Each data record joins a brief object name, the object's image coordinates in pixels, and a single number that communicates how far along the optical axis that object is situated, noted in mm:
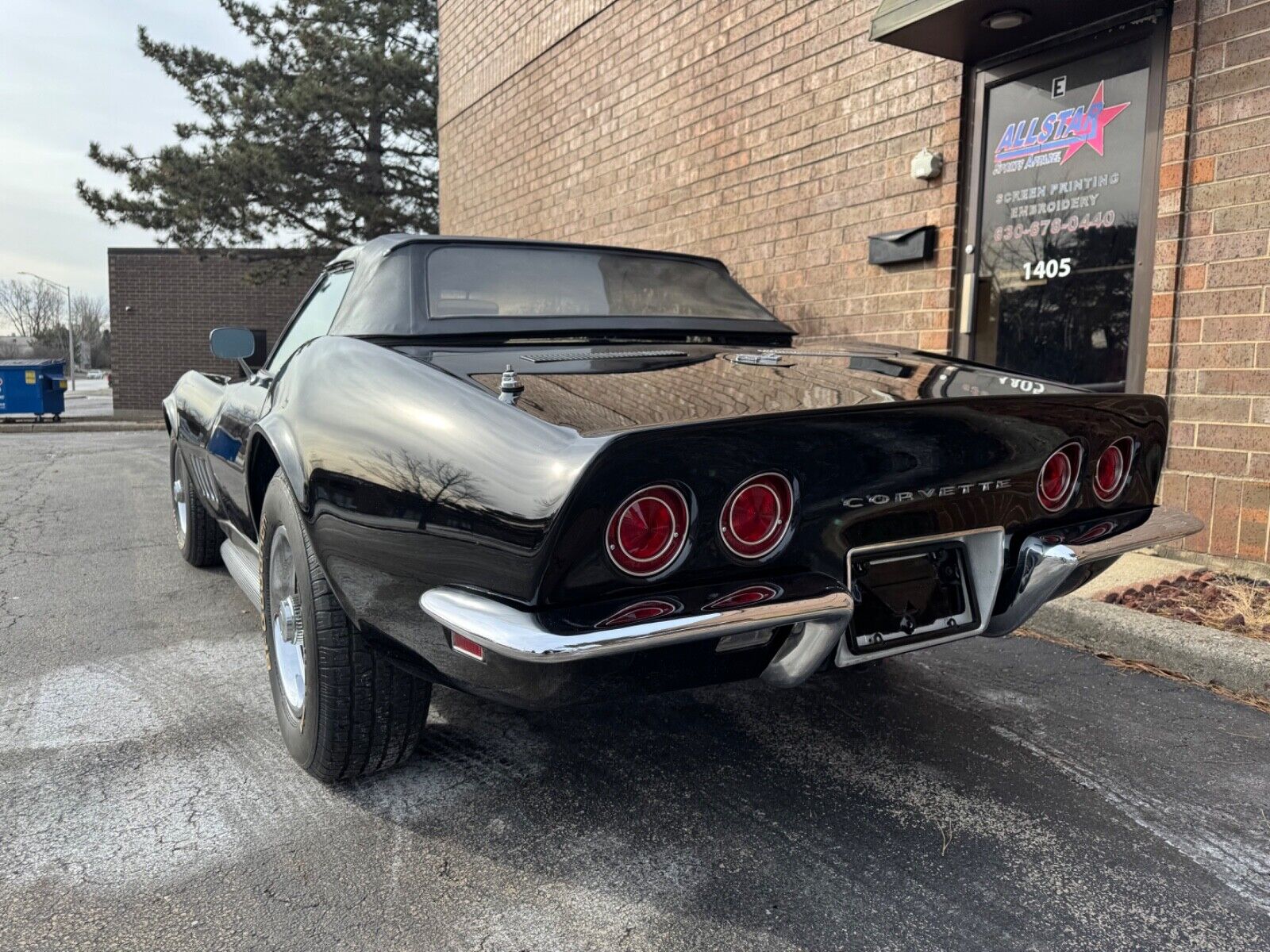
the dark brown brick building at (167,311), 22594
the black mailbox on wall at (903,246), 5902
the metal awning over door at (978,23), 4852
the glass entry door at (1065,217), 4855
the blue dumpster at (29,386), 17797
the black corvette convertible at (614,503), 1729
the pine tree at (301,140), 17547
